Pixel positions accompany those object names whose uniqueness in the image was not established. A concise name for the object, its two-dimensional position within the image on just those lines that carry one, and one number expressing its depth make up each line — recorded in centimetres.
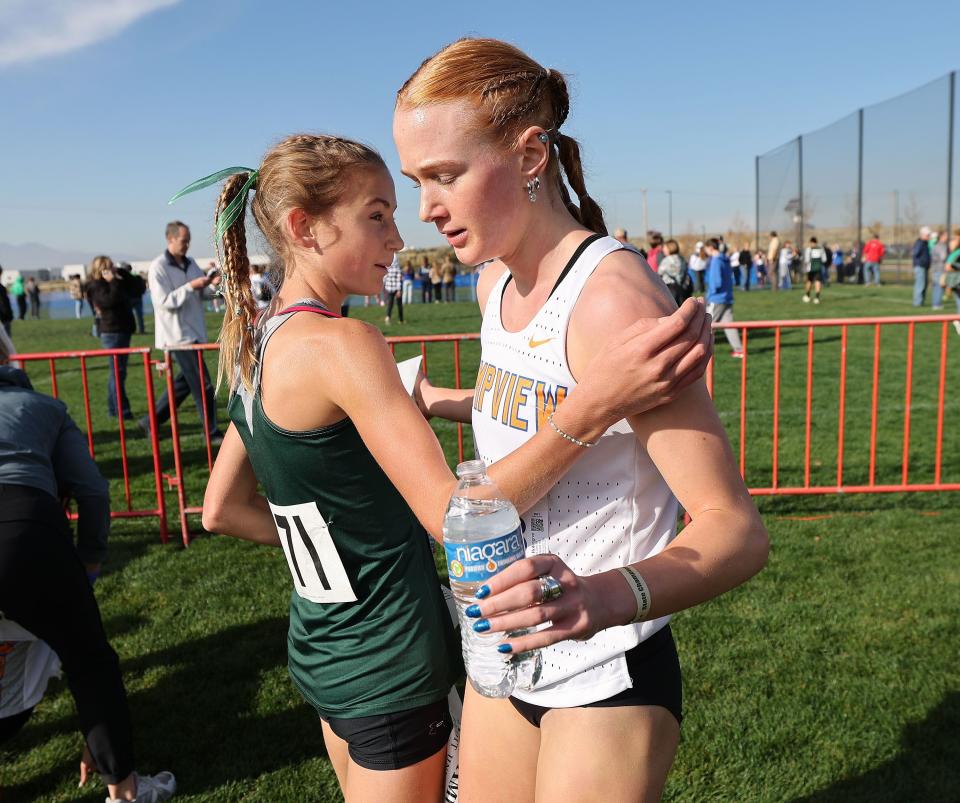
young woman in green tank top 172
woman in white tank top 136
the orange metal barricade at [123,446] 622
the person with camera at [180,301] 854
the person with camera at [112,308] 1113
